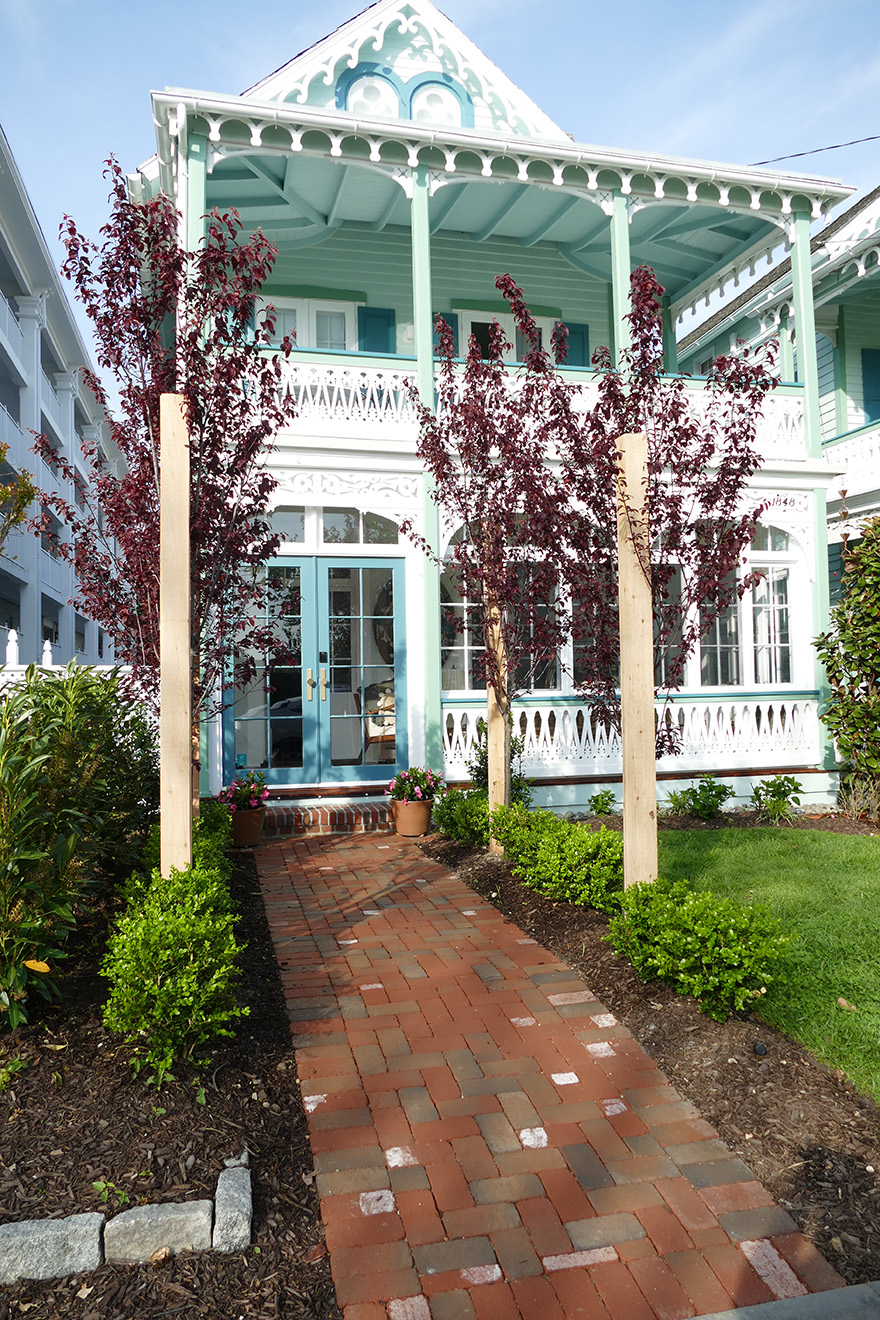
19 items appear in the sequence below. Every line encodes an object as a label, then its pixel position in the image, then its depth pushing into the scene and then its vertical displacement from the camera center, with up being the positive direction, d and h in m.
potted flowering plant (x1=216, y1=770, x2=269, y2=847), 7.46 -0.99
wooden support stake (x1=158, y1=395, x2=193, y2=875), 3.76 +0.22
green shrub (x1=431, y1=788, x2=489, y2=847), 6.82 -1.03
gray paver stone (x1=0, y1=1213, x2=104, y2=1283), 2.15 -1.40
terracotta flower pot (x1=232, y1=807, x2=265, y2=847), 7.46 -1.14
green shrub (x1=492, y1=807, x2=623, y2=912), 4.95 -1.05
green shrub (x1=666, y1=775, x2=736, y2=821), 8.09 -1.07
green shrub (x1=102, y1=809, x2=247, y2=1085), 2.97 -1.01
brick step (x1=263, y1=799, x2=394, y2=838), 7.93 -1.17
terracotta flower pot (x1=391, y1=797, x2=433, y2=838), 7.73 -1.14
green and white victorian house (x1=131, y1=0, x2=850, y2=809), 8.57 +4.21
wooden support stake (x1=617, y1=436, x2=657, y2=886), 4.24 +0.09
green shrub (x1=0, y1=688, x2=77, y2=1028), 3.08 -0.67
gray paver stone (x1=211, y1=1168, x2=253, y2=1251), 2.29 -1.42
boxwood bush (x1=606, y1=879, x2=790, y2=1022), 3.39 -1.07
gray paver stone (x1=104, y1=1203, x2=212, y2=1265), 2.22 -1.42
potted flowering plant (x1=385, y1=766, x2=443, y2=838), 7.74 -0.96
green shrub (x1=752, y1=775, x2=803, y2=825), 8.10 -1.09
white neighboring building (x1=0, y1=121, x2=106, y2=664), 17.64 +7.85
